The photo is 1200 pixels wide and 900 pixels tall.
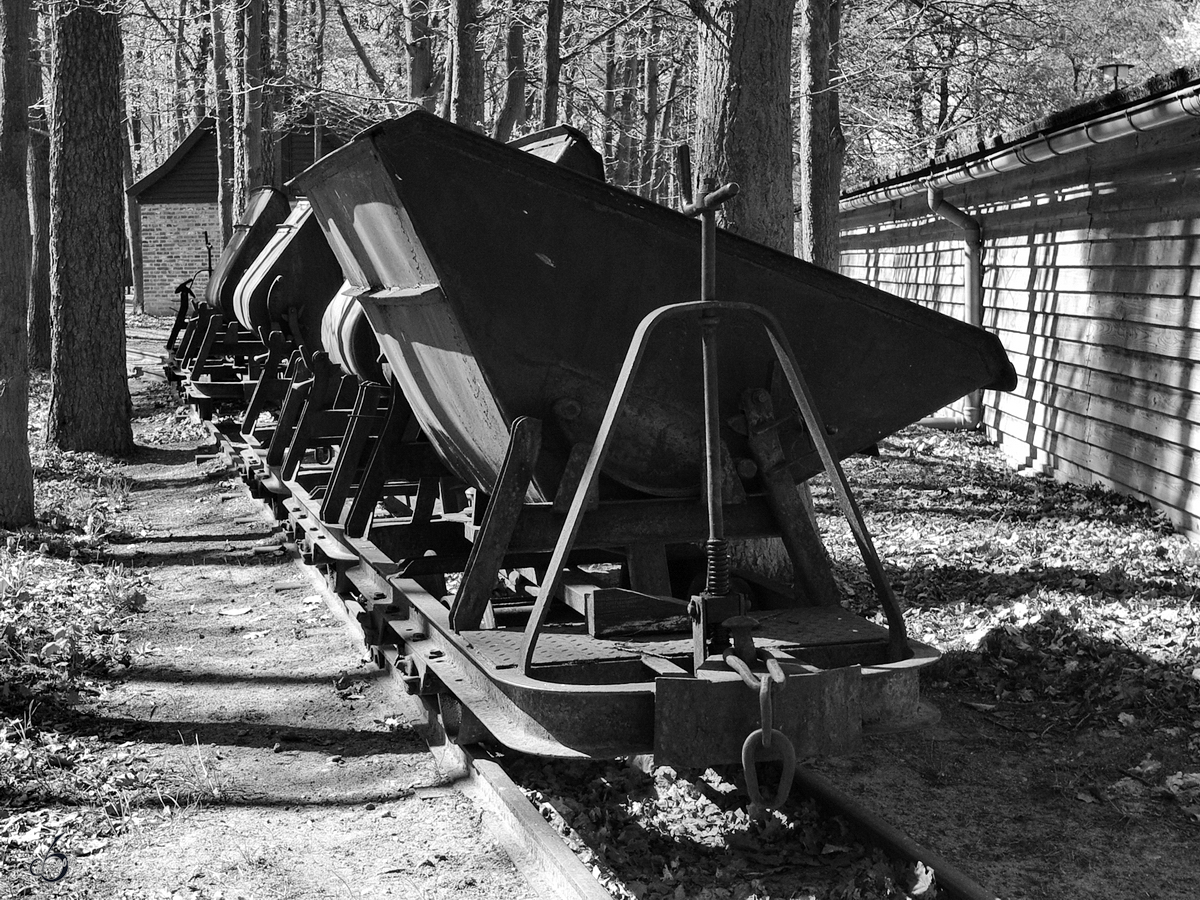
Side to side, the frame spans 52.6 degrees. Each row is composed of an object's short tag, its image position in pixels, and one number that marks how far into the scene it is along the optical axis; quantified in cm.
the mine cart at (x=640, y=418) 369
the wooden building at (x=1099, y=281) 812
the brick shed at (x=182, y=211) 3488
